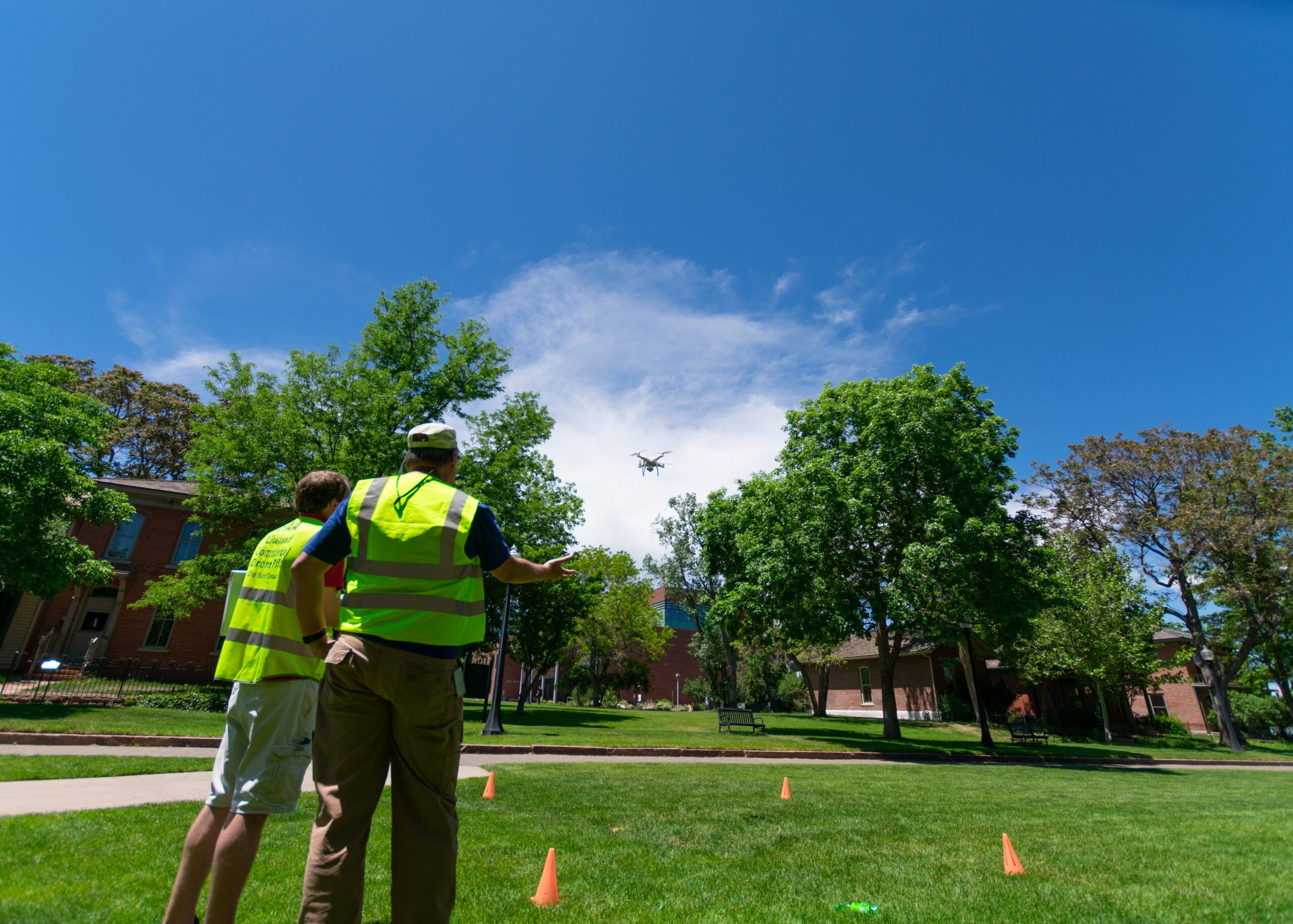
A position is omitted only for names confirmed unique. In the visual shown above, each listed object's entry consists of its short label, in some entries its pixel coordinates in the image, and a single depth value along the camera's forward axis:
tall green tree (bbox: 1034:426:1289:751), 29.72
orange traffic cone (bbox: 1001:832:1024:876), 4.98
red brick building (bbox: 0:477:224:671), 24.30
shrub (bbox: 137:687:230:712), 16.36
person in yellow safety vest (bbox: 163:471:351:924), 2.67
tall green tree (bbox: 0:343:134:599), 14.07
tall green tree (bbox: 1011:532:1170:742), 28.94
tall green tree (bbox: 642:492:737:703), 41.47
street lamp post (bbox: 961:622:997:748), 22.25
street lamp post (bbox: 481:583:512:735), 16.31
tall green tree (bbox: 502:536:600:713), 27.39
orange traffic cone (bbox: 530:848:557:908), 3.71
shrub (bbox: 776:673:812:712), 42.53
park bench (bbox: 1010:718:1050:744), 25.02
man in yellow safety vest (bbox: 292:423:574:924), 2.27
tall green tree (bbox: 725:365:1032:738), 19.02
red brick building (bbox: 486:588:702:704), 53.34
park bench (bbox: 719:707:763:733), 22.34
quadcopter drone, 28.73
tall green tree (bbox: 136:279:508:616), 18.12
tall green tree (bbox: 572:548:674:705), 37.31
